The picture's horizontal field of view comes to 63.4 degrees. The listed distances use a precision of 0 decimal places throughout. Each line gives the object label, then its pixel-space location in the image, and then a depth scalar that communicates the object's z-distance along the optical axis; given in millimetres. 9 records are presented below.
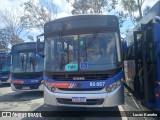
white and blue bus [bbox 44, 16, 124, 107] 3902
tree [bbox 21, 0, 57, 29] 22243
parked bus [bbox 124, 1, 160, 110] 3455
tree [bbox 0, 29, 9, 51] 25449
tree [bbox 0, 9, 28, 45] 24849
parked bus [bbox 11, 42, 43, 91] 6790
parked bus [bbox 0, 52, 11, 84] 10140
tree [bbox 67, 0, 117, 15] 19186
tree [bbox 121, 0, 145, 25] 18273
